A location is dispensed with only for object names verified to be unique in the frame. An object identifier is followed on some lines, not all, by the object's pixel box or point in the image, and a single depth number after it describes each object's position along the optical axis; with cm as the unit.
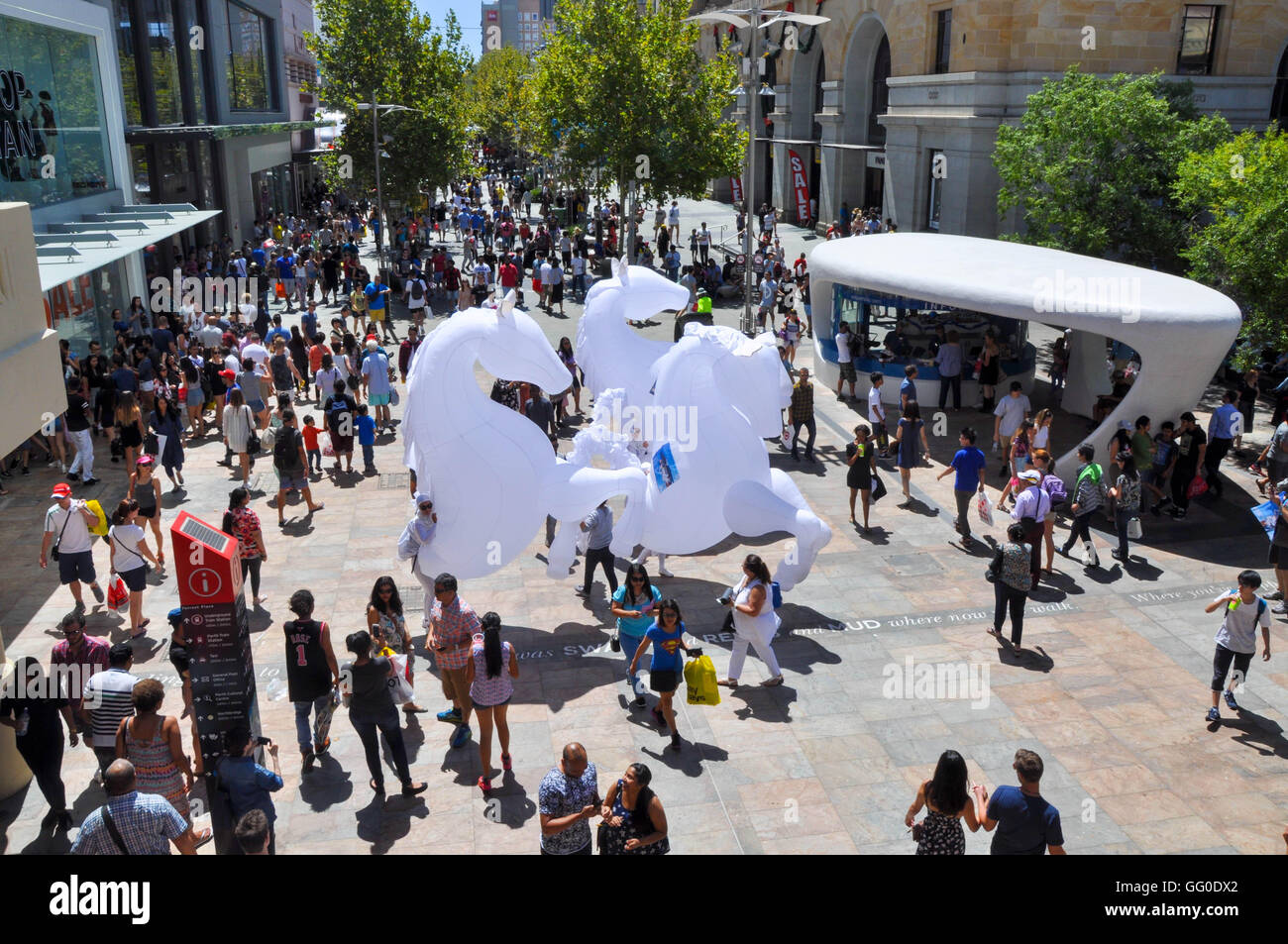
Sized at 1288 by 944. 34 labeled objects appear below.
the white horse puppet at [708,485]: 1123
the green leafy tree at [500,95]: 6056
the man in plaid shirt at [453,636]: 850
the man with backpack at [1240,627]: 899
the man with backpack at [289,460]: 1353
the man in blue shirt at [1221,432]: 1438
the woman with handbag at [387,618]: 893
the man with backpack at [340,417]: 1573
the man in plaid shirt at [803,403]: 1611
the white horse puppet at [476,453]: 1032
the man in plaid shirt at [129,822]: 601
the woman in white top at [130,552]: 1061
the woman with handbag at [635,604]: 925
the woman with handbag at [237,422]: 1498
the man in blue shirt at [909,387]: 1580
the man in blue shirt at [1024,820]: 629
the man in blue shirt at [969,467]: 1296
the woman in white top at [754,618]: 942
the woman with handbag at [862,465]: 1338
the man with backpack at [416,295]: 2456
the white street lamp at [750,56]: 1975
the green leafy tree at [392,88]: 3594
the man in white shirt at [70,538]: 1098
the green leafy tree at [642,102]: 3102
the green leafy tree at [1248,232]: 1686
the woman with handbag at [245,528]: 1070
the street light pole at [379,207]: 3132
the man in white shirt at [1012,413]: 1536
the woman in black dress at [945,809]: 617
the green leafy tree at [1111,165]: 2130
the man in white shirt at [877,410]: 1554
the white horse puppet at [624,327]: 1454
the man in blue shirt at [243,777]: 673
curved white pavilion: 1395
